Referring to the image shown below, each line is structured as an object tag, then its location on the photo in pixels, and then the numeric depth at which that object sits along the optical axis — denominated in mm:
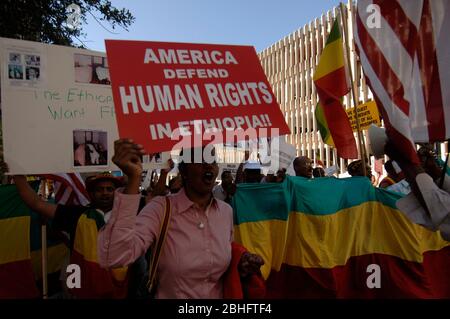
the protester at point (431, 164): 2527
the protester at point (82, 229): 3223
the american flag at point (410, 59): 2201
